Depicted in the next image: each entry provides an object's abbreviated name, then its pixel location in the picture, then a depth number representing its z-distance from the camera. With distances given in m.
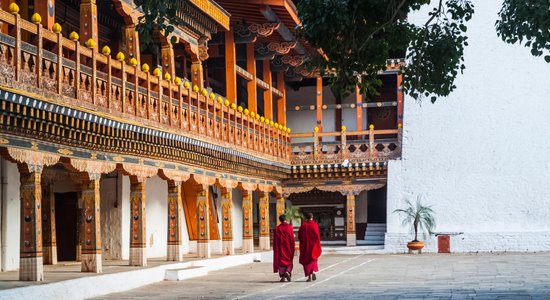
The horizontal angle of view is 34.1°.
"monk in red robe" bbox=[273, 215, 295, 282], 15.13
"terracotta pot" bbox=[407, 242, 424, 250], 24.56
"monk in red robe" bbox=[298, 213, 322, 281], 15.19
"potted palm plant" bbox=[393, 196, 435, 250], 24.69
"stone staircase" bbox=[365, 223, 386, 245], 26.83
